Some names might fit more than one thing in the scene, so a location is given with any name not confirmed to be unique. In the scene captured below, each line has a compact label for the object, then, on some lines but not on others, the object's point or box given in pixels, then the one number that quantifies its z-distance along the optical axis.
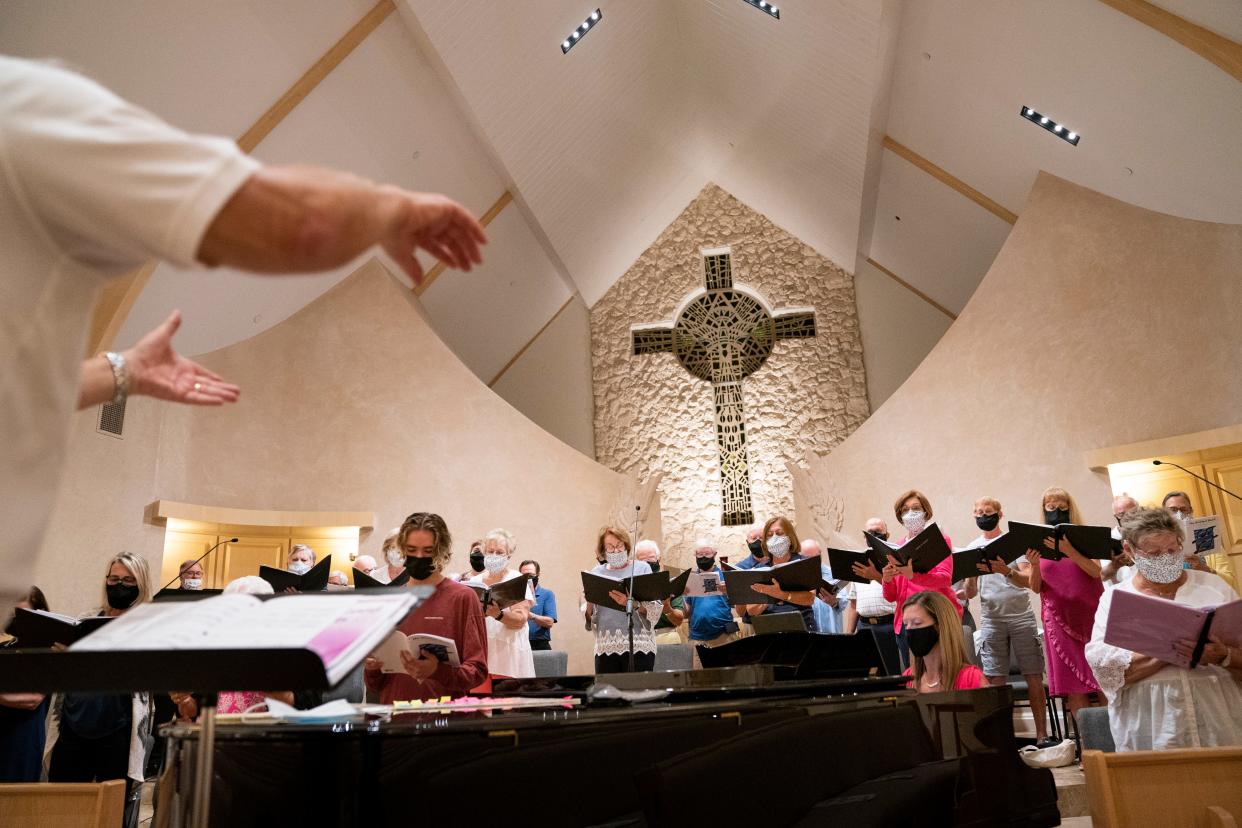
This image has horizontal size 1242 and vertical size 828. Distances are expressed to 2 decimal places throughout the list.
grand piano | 1.39
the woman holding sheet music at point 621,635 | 5.33
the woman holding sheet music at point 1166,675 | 2.87
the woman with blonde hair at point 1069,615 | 4.55
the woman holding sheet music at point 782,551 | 5.32
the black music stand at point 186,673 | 1.04
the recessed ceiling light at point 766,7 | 7.79
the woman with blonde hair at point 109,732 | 3.49
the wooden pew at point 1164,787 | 2.12
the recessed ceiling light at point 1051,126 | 6.71
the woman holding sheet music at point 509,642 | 4.31
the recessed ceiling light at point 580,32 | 7.72
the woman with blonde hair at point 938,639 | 3.26
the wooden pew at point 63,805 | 2.13
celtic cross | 10.53
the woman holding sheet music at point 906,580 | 4.61
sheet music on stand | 1.05
